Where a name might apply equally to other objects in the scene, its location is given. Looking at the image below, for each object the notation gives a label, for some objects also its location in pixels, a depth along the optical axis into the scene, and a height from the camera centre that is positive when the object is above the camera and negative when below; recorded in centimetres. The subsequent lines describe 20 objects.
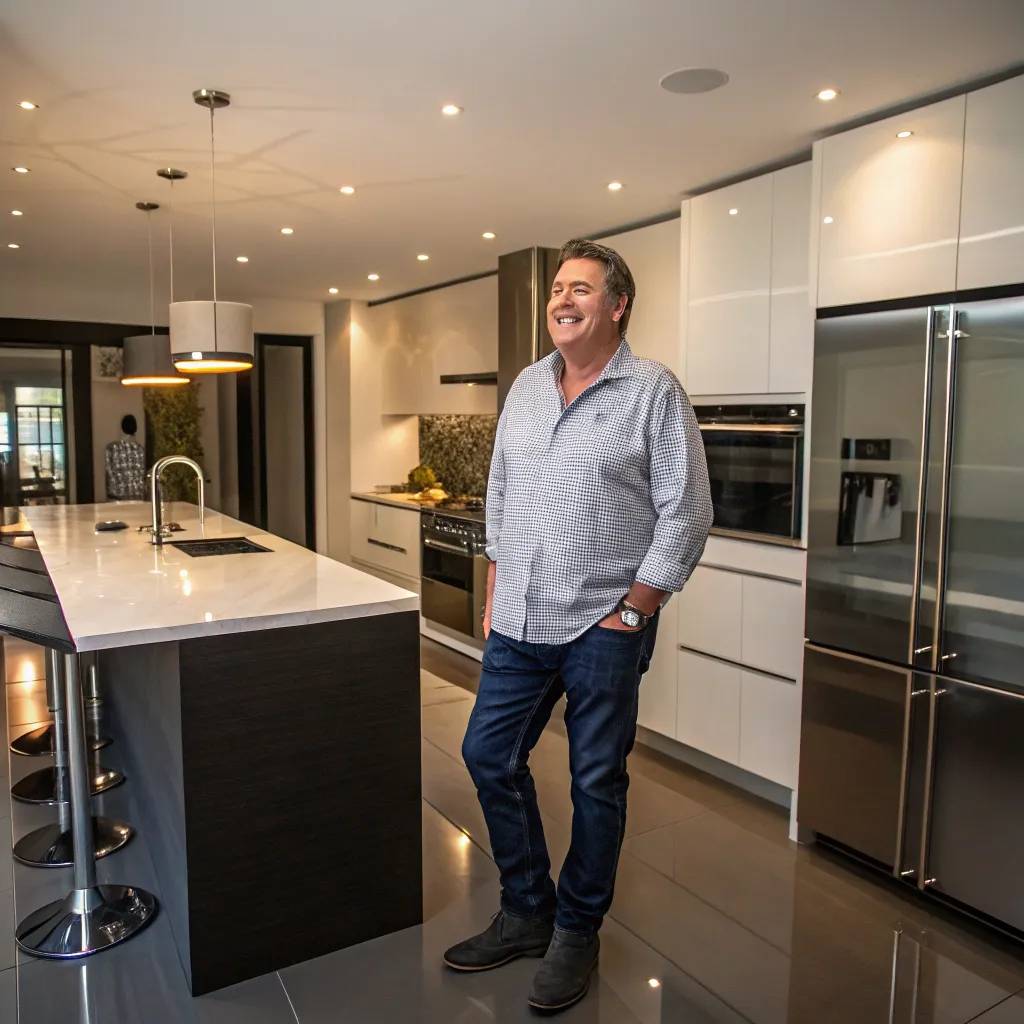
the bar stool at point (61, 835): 267 -129
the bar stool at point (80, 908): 224 -127
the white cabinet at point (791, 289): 308 +51
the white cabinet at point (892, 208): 250 +67
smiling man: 196 -30
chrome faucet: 331 -29
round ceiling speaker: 247 +100
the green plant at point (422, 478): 677 -38
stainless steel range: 518 -87
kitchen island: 201 -80
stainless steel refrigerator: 238 -49
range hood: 473 +65
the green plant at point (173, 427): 672 +0
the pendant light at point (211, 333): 320 +34
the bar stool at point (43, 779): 247 -129
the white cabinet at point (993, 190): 233 +66
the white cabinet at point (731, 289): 325 +54
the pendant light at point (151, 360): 427 +32
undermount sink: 318 -45
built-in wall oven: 312 -13
